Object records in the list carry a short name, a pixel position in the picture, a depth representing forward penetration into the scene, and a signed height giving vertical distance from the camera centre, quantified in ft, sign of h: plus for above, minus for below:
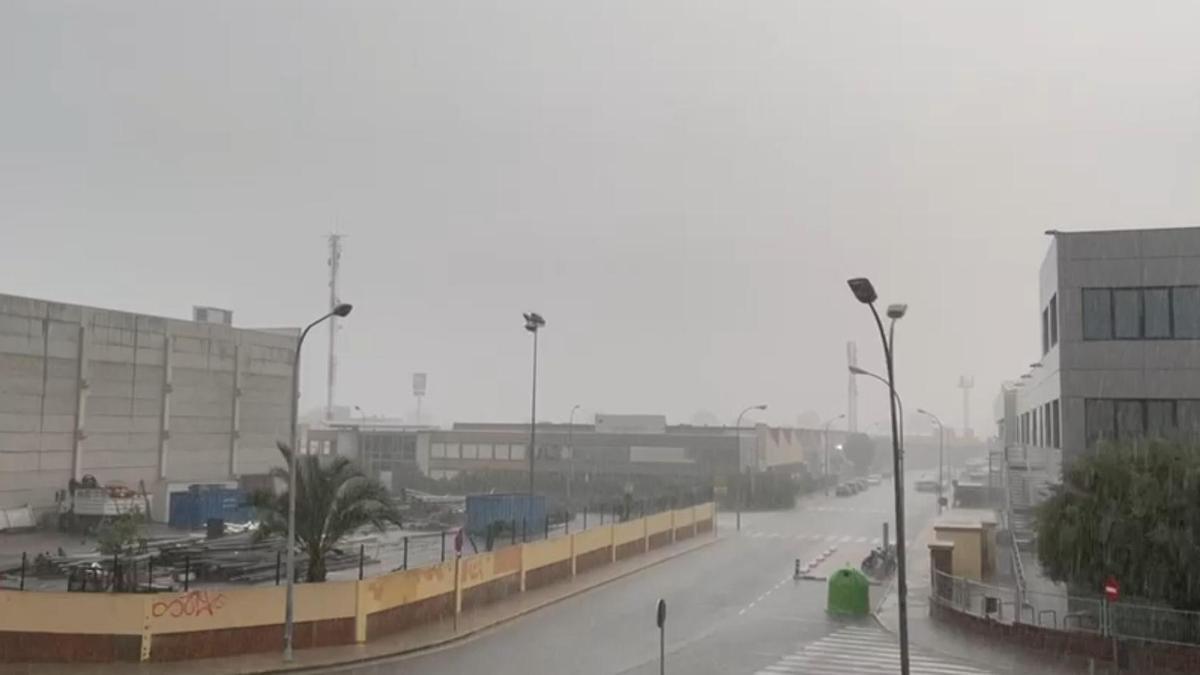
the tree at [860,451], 481.05 -5.59
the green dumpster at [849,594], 96.68 -15.00
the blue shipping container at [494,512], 133.49 -10.73
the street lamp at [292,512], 69.36 -6.00
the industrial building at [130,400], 135.85 +4.09
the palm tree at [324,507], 80.89 -6.41
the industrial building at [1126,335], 100.01 +11.17
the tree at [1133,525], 74.74 -6.14
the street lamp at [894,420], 55.31 +1.19
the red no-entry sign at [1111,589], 67.82 -9.87
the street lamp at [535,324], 140.26 +15.35
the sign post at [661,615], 58.49 -10.55
